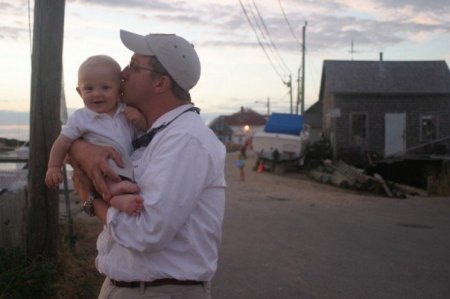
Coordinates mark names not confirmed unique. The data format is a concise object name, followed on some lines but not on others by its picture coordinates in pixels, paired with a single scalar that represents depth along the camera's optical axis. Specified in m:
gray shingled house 33.22
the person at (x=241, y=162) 22.92
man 2.38
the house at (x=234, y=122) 115.19
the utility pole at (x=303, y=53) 48.22
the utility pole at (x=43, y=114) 6.11
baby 2.75
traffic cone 27.80
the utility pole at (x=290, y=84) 62.12
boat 28.44
